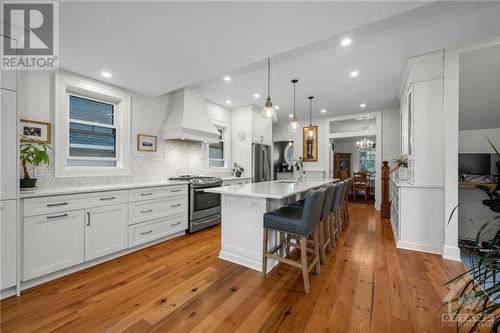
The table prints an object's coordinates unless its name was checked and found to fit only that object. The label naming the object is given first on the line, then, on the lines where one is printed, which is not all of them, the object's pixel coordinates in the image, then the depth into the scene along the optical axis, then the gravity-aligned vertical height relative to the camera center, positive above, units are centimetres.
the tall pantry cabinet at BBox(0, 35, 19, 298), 193 -15
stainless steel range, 373 -69
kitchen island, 249 -69
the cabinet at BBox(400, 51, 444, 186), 285 +66
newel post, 478 -62
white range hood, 387 +88
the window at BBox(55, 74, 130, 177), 280 +54
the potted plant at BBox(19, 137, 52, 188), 223 +8
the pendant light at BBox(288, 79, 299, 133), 376 +74
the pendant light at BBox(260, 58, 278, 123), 297 +75
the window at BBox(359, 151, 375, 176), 977 +23
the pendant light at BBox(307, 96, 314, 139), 658 +102
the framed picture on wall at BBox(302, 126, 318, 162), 661 +63
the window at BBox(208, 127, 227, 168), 523 +31
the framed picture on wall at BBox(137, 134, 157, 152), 368 +41
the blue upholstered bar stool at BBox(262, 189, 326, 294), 209 -60
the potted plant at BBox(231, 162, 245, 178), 524 -11
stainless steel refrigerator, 542 +8
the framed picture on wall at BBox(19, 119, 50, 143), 247 +42
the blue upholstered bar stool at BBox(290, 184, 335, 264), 261 -57
